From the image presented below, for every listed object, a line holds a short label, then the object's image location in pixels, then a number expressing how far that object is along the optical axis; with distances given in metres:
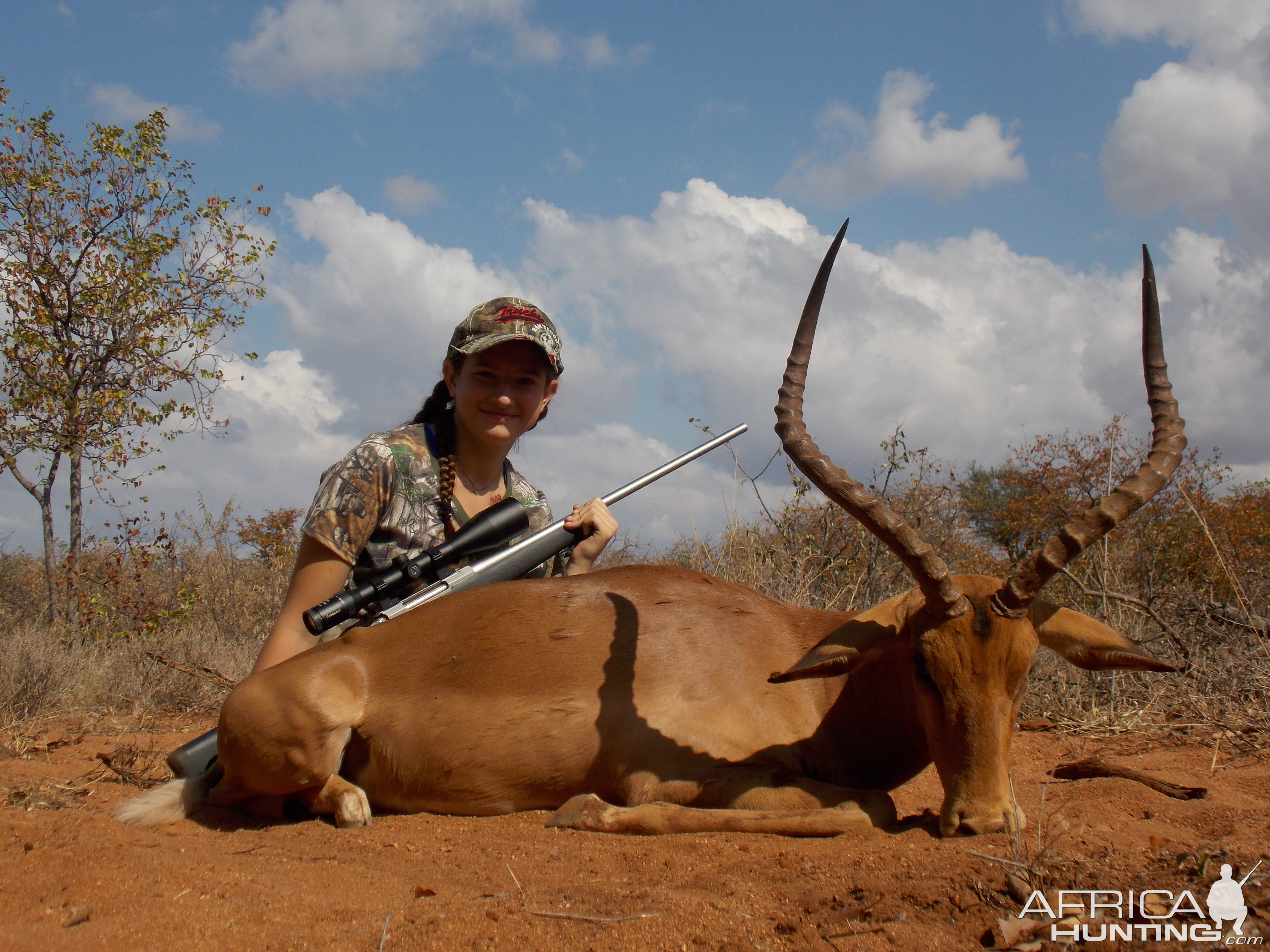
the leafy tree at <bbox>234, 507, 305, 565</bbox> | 13.77
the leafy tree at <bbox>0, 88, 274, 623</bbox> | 10.52
